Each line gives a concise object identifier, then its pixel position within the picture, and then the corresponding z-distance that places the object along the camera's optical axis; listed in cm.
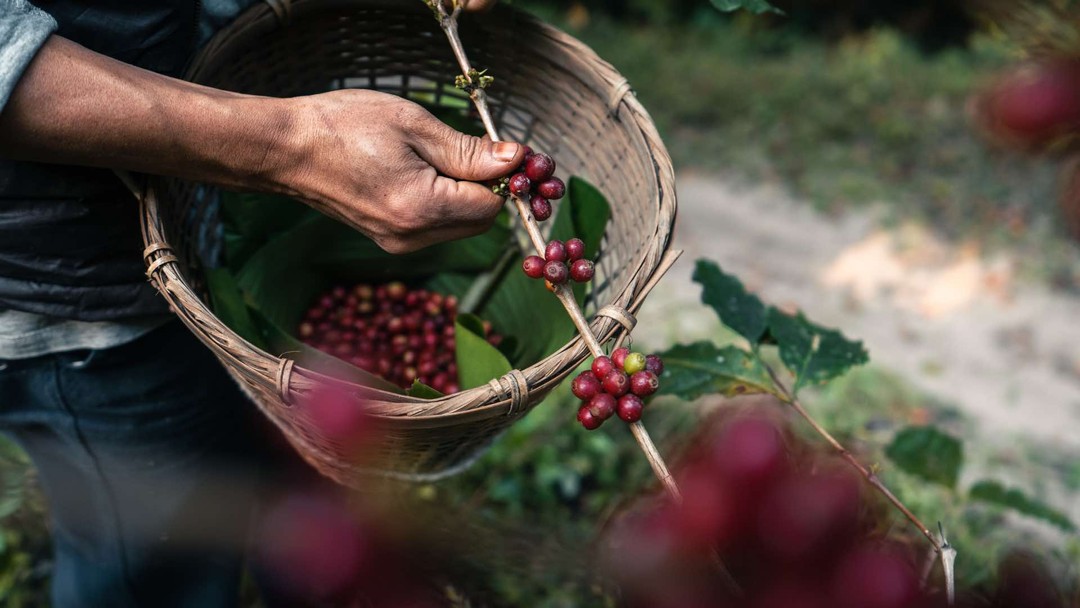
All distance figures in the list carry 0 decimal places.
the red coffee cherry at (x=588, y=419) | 87
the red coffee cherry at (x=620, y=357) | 89
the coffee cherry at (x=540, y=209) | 107
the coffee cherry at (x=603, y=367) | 88
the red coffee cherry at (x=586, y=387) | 89
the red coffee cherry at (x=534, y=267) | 98
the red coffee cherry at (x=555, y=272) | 97
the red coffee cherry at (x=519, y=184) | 105
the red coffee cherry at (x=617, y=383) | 86
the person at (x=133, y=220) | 91
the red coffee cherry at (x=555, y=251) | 99
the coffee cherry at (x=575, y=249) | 101
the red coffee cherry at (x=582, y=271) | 100
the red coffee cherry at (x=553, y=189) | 106
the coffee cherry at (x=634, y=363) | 87
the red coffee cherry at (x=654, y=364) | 90
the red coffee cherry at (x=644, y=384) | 86
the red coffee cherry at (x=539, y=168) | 106
